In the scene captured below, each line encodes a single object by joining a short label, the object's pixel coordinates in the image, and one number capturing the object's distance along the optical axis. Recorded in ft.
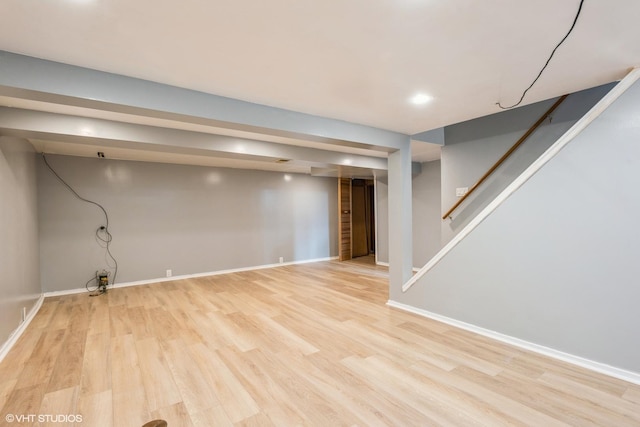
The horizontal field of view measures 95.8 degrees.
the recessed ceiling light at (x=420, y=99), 8.28
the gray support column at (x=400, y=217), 12.64
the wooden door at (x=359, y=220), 27.56
